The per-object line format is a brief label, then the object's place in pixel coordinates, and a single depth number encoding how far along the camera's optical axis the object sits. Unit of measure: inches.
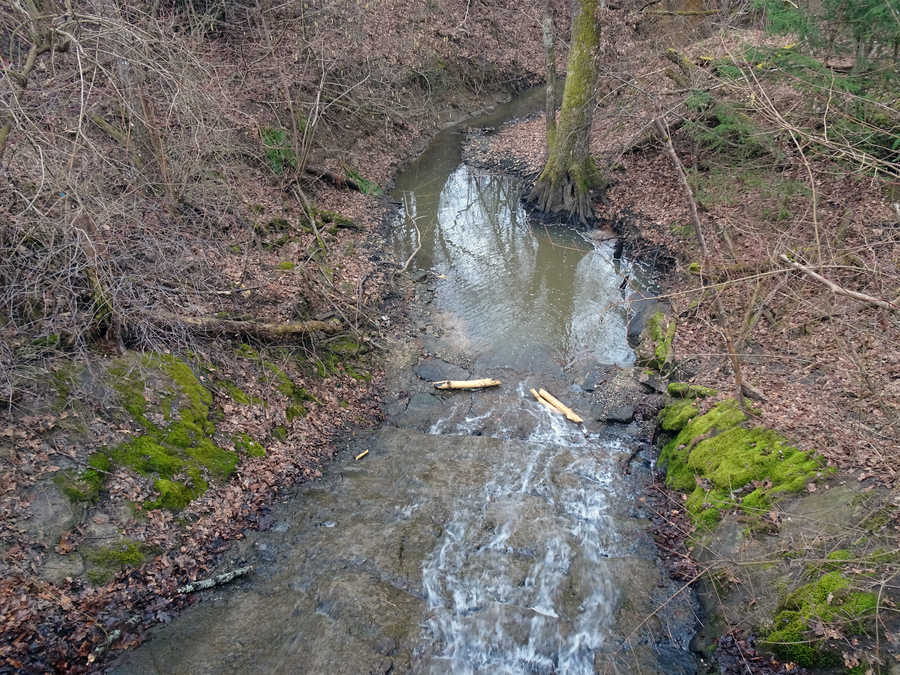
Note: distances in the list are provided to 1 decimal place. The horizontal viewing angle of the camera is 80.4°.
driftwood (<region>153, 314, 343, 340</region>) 330.8
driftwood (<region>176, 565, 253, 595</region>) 245.3
